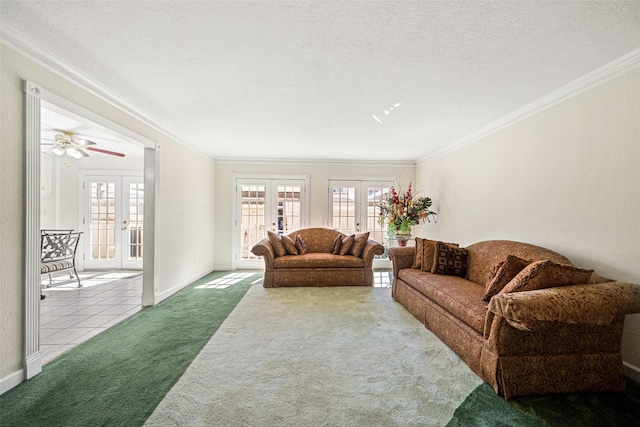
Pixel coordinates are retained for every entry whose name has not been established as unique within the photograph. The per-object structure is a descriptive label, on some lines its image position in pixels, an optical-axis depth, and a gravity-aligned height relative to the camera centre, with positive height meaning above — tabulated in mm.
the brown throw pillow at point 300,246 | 5066 -629
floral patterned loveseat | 4555 -891
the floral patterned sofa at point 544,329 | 1638 -814
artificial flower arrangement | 4559 +24
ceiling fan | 3981 +1024
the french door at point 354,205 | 6047 +183
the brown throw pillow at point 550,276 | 1900 -436
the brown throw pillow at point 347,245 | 4973 -590
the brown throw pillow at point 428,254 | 3559 -537
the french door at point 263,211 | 5965 +37
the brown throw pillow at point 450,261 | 3314 -579
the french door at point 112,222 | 5855 -233
